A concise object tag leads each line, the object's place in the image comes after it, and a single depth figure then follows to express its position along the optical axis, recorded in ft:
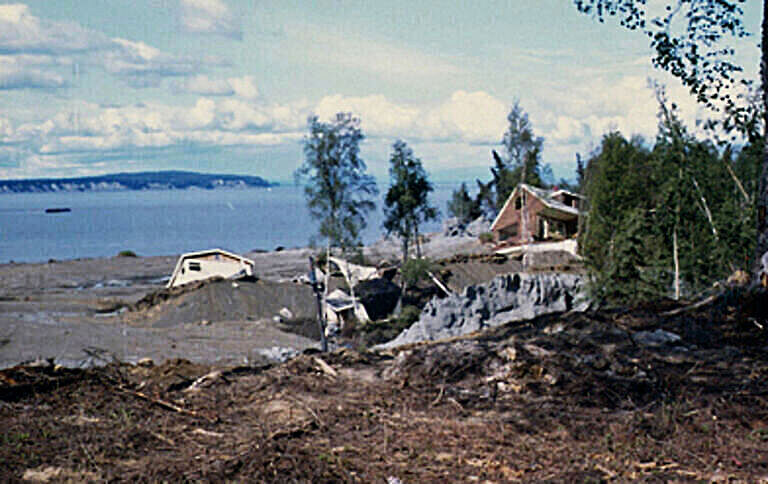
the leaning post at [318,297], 53.58
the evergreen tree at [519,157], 157.79
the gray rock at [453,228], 248.93
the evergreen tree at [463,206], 273.66
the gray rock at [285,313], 101.54
